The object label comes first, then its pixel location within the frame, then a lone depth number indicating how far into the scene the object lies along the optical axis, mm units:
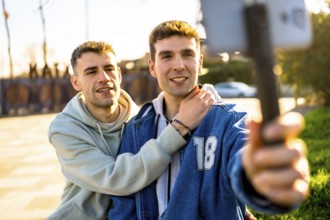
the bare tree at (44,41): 16232
